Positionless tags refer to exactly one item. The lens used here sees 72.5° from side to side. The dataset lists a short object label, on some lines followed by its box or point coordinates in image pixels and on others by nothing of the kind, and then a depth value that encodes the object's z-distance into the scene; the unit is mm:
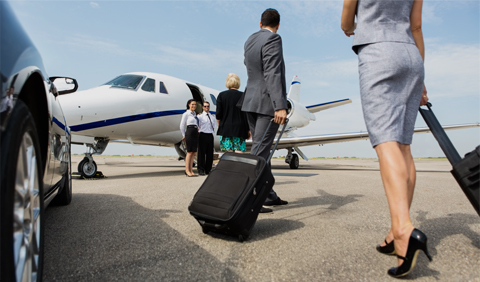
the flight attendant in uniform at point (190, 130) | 6941
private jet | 6430
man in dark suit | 2877
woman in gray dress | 1742
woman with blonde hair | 4547
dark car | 919
